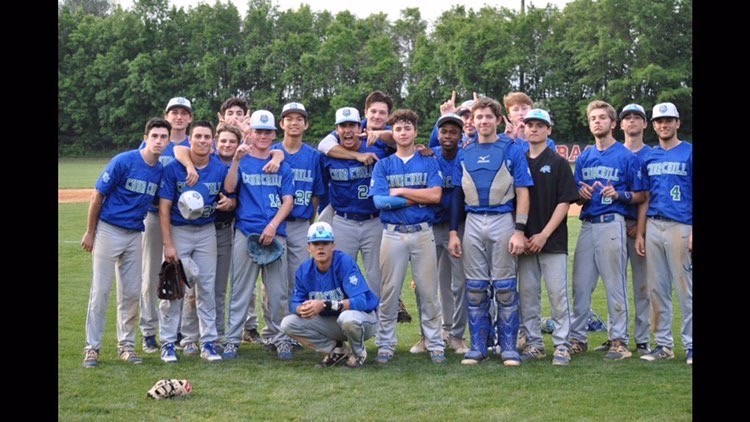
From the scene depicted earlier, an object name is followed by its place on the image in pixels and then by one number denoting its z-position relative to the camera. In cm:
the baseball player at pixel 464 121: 751
